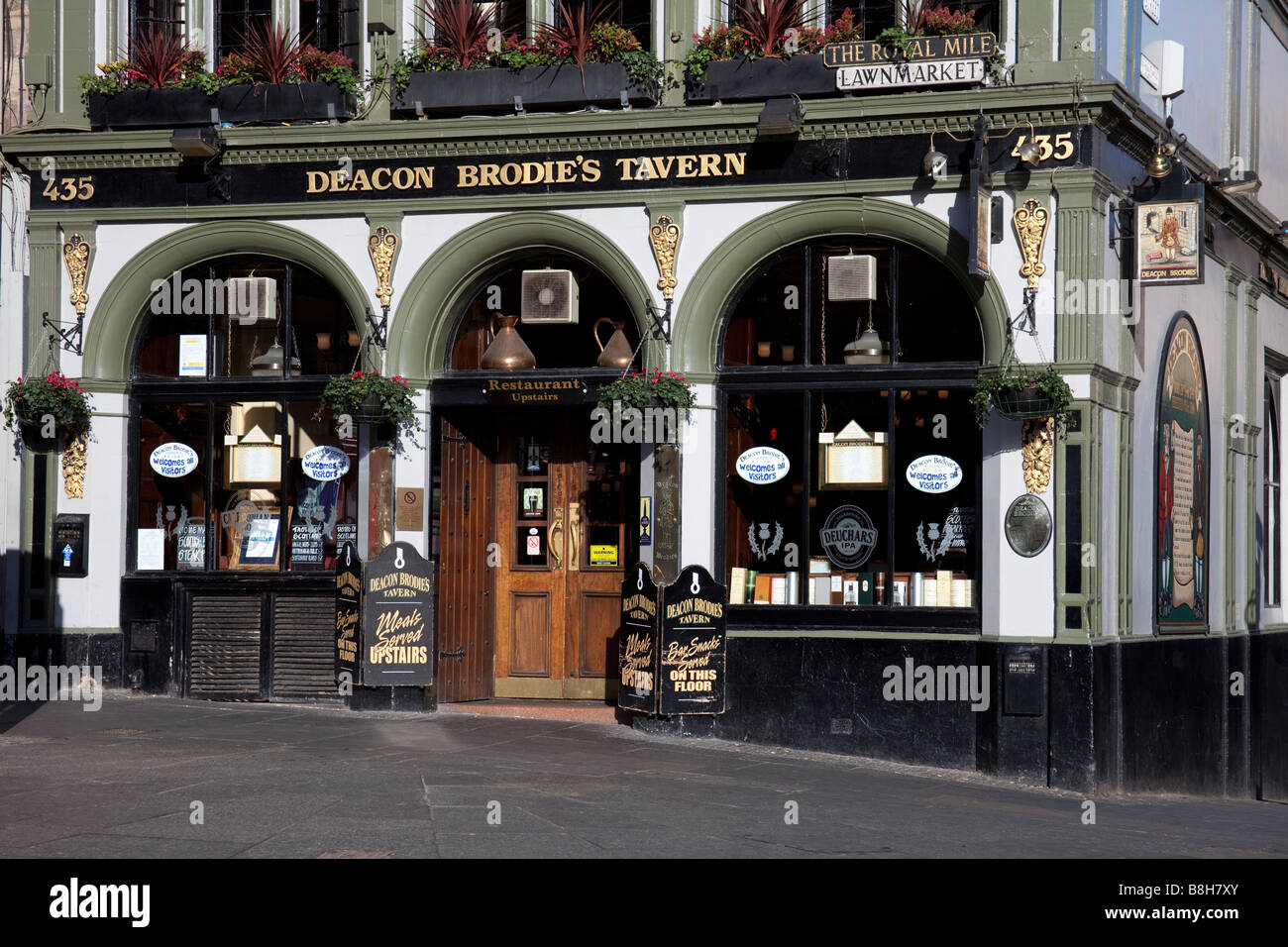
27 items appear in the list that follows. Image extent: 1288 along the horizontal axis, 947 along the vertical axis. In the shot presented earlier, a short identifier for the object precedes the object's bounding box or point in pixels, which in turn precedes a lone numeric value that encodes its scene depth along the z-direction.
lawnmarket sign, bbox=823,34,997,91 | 13.35
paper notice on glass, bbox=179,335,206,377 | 15.52
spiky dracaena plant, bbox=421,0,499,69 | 14.52
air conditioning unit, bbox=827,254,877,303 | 13.77
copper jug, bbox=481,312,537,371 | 14.87
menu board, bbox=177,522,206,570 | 15.41
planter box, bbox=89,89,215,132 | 15.09
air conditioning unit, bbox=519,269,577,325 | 14.58
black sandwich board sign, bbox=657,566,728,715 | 13.78
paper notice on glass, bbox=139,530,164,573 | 15.44
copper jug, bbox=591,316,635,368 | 14.57
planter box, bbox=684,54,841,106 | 13.76
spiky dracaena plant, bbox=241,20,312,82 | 14.94
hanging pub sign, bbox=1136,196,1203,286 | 13.40
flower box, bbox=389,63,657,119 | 14.22
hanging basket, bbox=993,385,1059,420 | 12.87
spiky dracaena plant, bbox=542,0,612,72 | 14.24
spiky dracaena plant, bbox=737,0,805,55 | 13.86
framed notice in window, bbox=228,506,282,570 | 15.28
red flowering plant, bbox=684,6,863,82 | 13.83
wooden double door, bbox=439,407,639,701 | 15.25
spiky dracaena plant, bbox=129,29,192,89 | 15.16
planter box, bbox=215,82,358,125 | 14.80
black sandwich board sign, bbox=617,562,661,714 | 13.82
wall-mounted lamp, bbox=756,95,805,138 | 13.50
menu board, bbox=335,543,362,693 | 14.51
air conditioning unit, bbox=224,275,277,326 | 15.19
